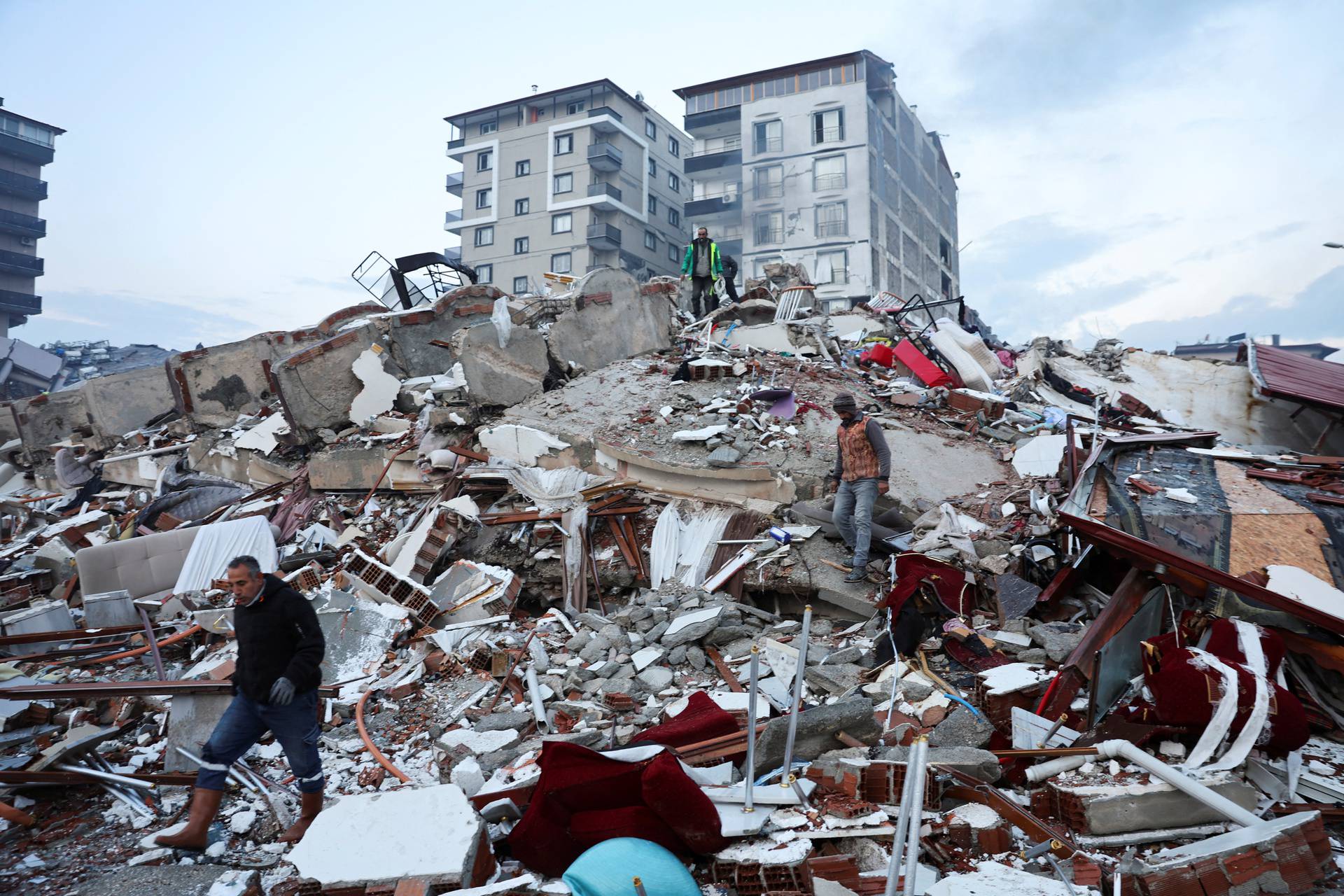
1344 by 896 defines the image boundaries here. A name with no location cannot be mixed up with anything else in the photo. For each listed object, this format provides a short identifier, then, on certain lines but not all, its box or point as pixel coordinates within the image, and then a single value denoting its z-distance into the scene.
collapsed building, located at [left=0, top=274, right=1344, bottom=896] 3.03
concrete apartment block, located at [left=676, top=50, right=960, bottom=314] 30.69
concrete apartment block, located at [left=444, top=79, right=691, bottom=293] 35.19
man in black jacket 3.48
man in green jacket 11.95
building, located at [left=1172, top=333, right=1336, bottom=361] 26.45
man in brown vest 5.91
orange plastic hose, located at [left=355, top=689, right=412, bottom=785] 4.19
